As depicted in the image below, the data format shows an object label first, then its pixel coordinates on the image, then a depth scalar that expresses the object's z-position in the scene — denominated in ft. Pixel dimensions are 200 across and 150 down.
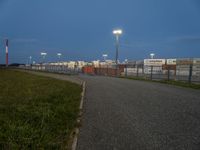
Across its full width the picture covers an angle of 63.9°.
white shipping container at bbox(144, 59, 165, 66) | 85.12
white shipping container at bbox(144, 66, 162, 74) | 56.66
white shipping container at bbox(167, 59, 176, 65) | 100.33
